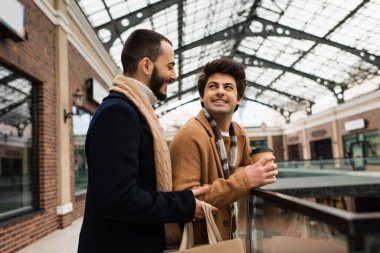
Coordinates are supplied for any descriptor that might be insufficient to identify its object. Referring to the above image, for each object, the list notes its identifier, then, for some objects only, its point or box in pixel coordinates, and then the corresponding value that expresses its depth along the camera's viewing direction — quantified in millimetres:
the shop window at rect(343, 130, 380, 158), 18828
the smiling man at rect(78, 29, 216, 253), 1263
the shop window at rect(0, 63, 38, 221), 4852
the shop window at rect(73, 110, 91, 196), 8102
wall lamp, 7551
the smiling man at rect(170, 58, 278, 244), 1553
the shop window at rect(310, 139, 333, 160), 25000
